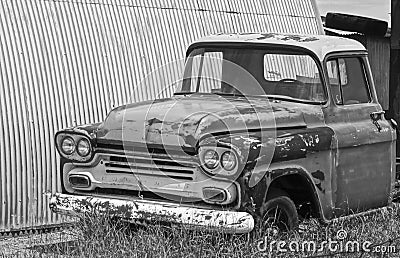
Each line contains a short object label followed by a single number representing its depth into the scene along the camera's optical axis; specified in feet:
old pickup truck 23.45
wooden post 39.60
